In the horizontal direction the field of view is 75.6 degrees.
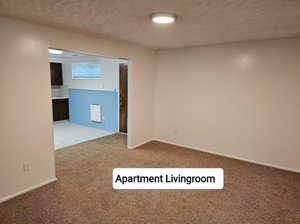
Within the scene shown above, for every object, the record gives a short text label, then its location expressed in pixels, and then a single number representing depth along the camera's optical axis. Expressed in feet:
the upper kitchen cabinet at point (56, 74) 20.84
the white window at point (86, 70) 18.40
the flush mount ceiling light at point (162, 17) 6.47
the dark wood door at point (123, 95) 16.63
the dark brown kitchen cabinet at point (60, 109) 21.13
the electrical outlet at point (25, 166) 8.15
